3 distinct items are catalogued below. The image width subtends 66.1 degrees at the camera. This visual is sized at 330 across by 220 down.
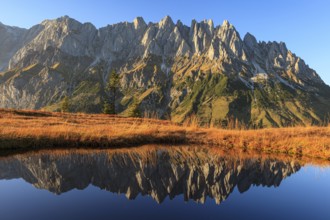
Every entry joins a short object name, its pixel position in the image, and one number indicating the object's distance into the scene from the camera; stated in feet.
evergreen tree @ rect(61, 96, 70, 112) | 357.53
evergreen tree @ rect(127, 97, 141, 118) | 299.75
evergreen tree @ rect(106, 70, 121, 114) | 336.08
